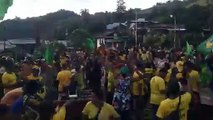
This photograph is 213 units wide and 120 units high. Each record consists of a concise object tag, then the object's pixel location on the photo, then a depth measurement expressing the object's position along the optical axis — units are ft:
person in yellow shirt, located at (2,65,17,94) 23.19
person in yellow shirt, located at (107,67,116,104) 25.24
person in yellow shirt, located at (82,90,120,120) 16.42
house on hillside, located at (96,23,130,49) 101.29
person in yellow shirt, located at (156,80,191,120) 15.16
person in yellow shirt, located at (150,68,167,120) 20.55
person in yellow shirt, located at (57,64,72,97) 25.90
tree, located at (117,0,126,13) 209.95
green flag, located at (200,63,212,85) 25.37
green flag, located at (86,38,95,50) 47.66
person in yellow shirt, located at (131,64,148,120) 23.43
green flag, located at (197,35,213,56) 25.35
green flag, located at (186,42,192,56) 35.50
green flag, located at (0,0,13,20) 19.94
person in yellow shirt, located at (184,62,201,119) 20.74
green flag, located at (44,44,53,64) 36.21
